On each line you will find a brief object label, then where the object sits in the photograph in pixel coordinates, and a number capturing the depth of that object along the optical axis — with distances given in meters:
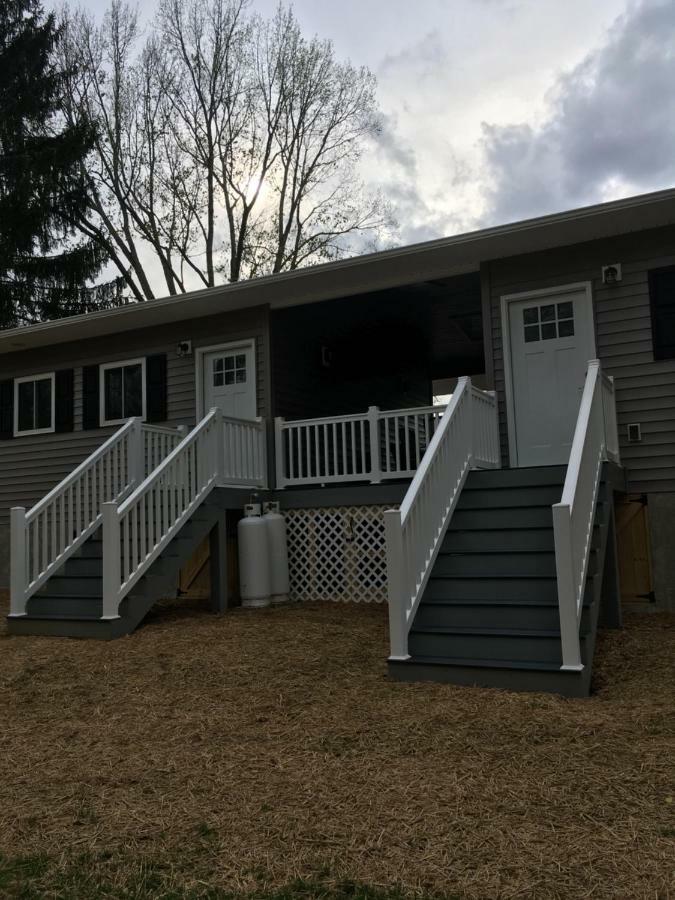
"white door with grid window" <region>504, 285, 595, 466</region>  7.62
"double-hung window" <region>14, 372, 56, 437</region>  11.02
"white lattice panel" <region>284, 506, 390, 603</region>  8.27
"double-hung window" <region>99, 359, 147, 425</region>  10.26
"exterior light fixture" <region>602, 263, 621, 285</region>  7.41
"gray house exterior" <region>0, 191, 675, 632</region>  7.23
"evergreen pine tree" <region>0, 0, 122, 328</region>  18.34
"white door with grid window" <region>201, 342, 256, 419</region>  9.48
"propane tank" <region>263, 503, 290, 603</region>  8.05
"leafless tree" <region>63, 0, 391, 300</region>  19.48
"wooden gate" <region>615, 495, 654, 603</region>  7.18
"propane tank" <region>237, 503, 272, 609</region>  7.86
